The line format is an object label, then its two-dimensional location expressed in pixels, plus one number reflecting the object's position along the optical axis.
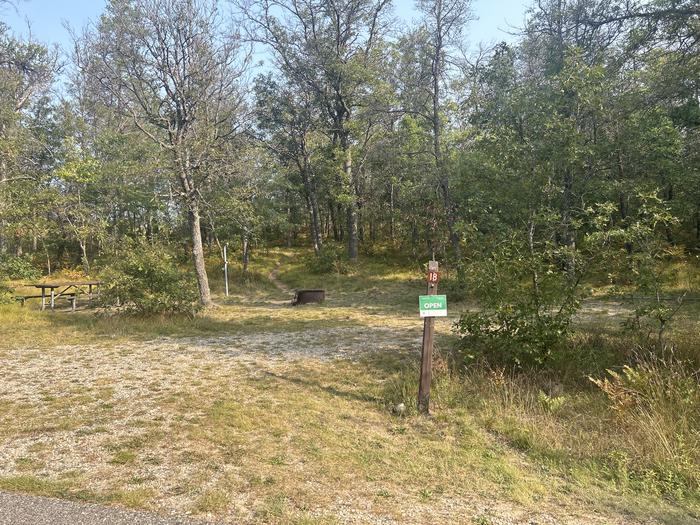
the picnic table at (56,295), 11.94
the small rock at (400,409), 4.72
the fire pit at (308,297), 14.14
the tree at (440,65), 15.29
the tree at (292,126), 22.50
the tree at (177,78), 11.41
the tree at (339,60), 19.53
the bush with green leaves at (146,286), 10.32
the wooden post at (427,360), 4.64
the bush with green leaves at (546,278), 5.64
